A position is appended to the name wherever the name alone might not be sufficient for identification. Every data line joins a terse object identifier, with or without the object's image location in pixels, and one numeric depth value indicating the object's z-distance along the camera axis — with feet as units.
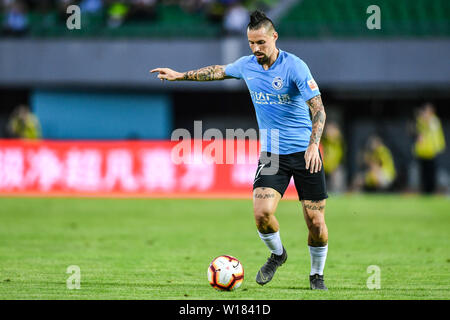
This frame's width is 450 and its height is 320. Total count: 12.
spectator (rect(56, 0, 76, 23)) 79.71
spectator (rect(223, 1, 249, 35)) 76.48
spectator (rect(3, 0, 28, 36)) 77.97
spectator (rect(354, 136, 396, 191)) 74.08
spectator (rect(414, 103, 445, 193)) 69.10
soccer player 24.82
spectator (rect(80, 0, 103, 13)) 80.28
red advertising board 65.72
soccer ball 25.13
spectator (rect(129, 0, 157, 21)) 80.38
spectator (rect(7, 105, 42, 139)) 74.69
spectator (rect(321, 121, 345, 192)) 73.10
